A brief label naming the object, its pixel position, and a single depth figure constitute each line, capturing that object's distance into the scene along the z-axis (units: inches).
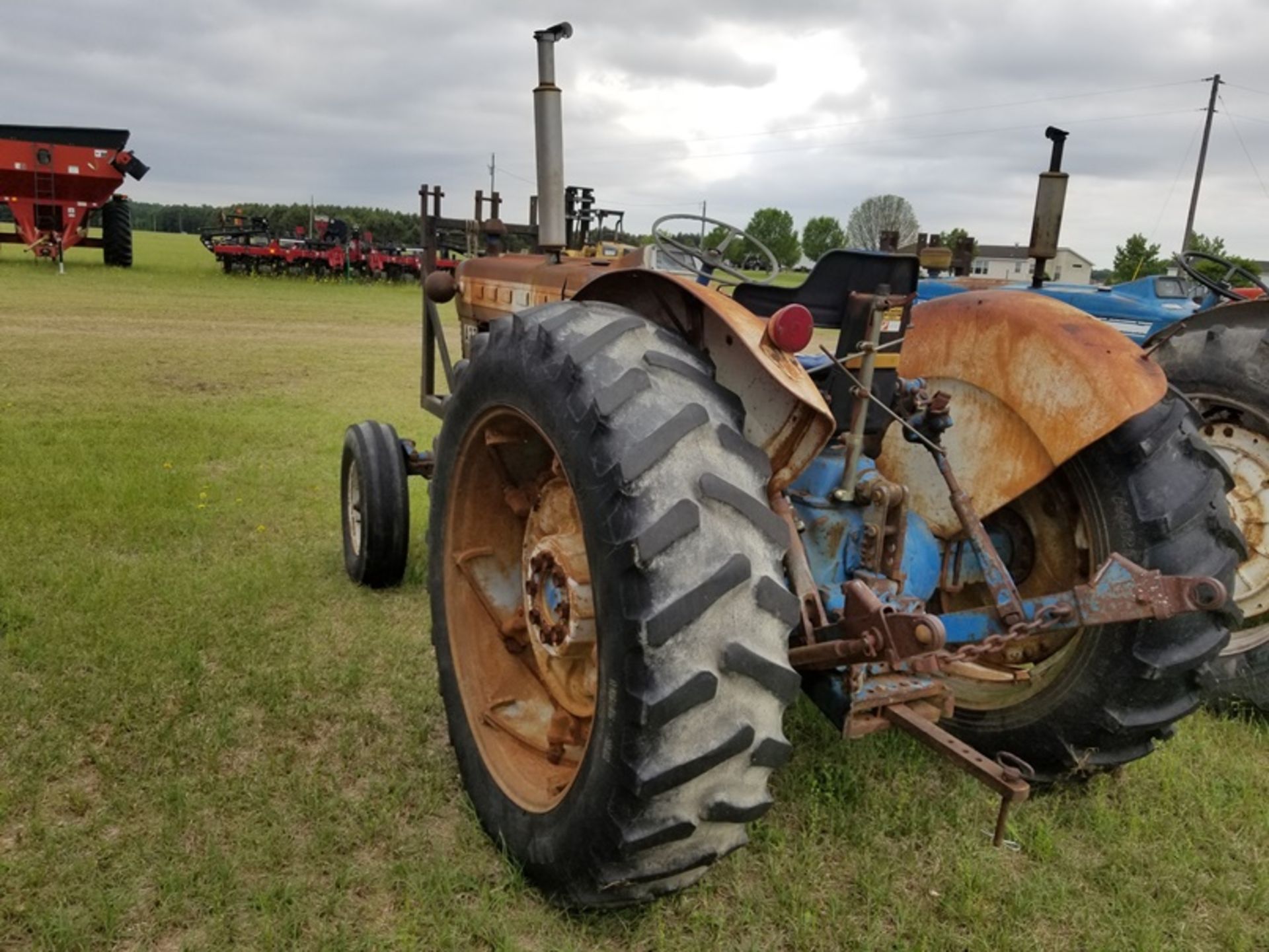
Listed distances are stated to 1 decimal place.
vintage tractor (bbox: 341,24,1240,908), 71.0
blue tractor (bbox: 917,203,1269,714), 142.2
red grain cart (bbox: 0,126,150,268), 764.0
